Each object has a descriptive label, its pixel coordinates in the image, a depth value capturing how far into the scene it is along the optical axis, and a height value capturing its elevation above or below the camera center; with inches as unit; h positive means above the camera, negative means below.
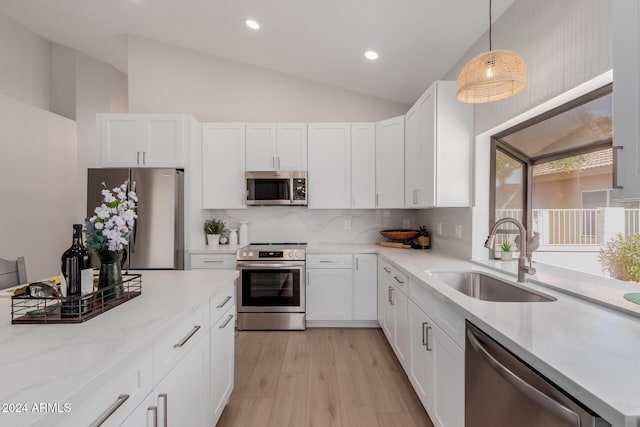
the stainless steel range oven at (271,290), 127.0 -33.4
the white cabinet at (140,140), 125.5 +29.9
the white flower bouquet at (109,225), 47.9 -2.2
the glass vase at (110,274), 50.4 -10.6
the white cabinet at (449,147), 96.3 +21.1
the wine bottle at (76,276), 42.1 -9.5
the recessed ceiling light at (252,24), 113.5 +72.2
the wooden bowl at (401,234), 137.6 -10.4
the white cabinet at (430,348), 54.2 -31.1
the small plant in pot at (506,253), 90.2 -12.4
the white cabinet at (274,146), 139.6 +30.6
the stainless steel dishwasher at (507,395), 29.8 -21.8
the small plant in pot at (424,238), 134.5 -11.8
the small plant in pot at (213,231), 142.6 -9.3
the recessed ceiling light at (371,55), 113.0 +60.4
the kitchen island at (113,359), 25.0 -15.3
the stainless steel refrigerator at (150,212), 118.1 -0.2
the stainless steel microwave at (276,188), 136.6 +10.8
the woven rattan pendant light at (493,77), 55.9 +26.0
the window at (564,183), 61.8 +7.5
